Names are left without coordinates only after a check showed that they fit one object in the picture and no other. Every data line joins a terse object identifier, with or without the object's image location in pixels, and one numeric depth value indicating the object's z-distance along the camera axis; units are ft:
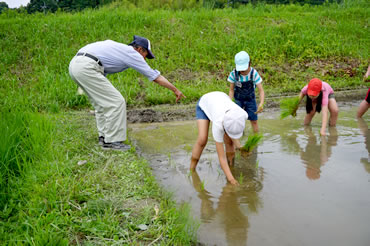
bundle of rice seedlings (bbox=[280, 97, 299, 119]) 18.45
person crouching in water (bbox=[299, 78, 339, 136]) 16.21
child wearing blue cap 15.93
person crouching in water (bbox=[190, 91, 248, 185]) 9.90
